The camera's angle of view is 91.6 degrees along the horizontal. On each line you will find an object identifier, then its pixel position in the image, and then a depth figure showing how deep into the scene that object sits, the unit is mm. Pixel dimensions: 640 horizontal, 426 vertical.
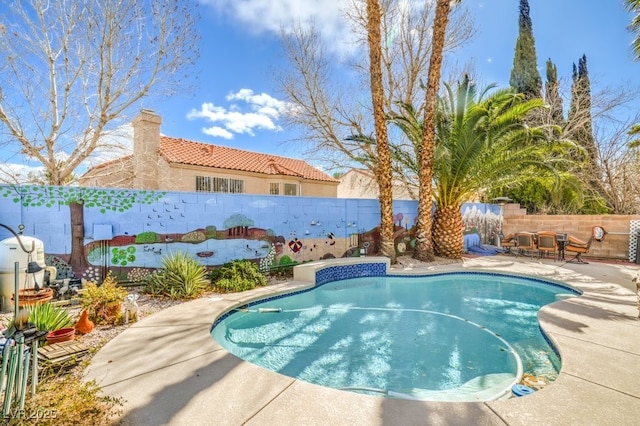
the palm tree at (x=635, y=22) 11805
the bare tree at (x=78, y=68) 9516
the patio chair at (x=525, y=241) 13945
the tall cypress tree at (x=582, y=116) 19227
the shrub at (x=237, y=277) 8445
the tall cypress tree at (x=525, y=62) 26875
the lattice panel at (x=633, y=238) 13288
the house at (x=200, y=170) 14797
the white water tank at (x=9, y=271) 6023
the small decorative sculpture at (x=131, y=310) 5923
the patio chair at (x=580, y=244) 12867
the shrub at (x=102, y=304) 5715
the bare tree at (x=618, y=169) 17469
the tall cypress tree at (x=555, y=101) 21570
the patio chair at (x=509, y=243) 14838
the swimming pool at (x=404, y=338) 4605
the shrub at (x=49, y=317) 4741
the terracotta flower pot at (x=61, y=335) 4574
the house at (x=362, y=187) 18688
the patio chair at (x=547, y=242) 13242
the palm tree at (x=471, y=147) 12000
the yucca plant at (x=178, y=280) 7645
